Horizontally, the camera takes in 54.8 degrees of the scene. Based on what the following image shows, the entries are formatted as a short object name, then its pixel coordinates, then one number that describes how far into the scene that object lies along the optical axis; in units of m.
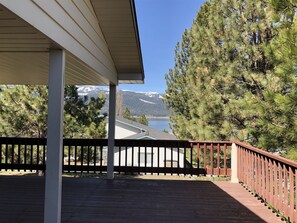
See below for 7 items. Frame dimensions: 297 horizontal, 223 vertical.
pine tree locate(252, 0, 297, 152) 3.89
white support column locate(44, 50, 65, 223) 2.75
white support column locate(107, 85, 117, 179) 5.90
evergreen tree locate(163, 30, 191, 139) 16.51
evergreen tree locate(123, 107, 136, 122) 41.38
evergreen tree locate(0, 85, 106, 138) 11.09
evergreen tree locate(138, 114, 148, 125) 39.71
